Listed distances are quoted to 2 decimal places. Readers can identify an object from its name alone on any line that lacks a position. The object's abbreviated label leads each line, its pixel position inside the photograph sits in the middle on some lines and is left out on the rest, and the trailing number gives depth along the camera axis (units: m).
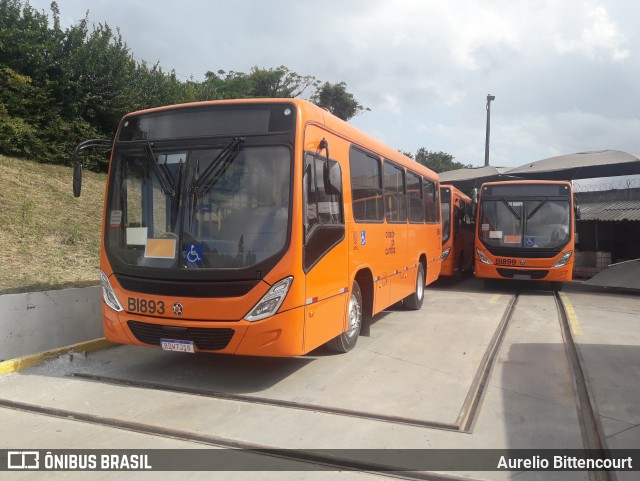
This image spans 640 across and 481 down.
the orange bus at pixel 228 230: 5.14
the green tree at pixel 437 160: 62.33
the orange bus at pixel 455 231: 15.05
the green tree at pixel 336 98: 38.56
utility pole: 28.72
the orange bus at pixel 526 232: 12.95
